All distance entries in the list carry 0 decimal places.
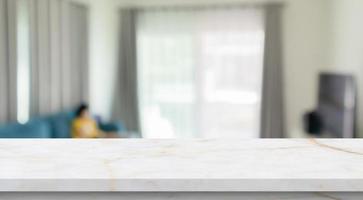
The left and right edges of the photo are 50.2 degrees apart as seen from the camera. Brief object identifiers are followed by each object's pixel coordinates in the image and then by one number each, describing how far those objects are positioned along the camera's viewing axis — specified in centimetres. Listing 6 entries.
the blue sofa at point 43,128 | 325
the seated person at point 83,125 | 427
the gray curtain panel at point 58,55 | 384
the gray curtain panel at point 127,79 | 564
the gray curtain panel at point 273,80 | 533
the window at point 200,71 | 553
